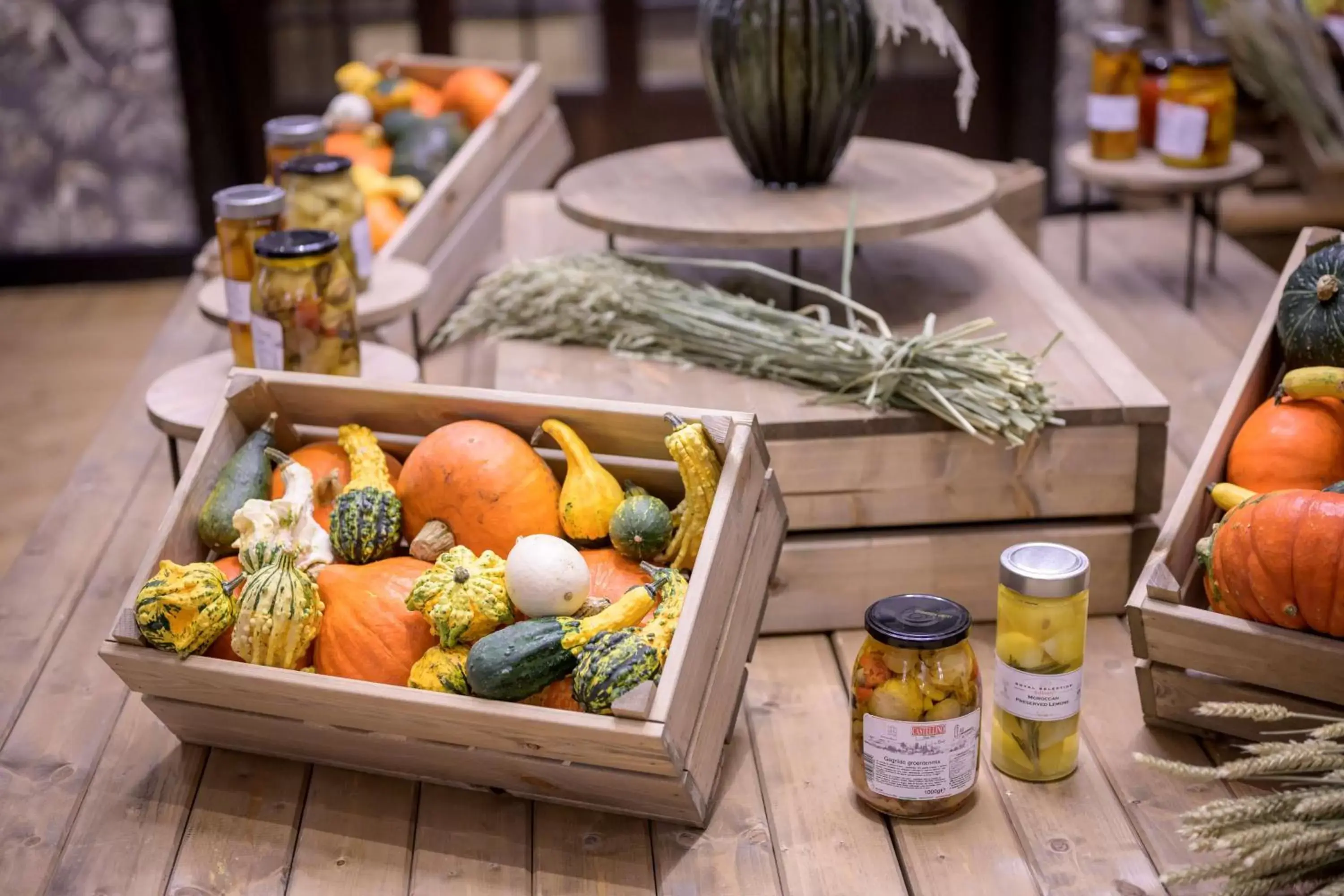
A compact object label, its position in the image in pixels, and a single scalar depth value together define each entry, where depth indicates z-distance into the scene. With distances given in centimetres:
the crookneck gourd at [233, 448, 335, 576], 170
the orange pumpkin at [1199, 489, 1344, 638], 155
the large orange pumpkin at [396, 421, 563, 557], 174
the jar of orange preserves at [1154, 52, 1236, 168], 322
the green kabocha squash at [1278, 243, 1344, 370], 184
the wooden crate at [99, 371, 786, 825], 151
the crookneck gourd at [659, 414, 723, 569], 165
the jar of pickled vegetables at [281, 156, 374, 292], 235
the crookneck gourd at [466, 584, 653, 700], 152
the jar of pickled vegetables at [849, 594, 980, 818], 155
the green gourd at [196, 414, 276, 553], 178
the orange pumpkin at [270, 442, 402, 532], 184
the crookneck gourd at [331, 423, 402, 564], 177
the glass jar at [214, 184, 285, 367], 209
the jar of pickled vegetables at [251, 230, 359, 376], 198
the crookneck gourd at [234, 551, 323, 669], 163
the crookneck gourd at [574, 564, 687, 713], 148
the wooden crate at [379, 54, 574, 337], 305
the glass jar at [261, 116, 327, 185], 260
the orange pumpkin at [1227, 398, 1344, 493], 178
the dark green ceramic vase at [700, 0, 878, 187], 248
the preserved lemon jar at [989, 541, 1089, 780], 161
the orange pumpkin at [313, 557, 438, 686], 166
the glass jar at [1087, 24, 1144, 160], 330
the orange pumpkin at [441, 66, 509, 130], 355
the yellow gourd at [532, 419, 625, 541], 175
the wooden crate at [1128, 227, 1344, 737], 160
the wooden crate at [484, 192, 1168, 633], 205
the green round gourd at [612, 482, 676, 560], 171
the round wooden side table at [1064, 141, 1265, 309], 326
